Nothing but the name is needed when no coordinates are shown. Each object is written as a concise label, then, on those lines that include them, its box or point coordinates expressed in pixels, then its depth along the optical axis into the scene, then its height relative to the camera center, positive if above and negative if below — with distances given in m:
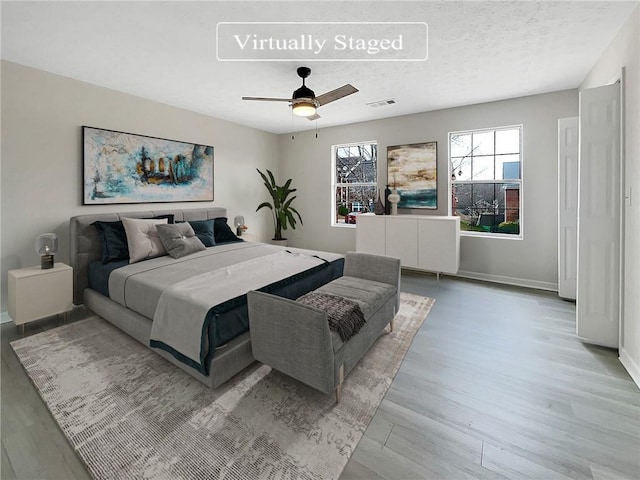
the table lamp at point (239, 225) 5.17 +0.18
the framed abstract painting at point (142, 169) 3.57 +0.93
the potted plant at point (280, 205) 5.89 +0.61
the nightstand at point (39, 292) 2.79 -0.56
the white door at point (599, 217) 2.40 +0.14
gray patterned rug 1.45 -1.09
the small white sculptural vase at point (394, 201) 4.84 +0.56
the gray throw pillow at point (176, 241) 3.46 -0.07
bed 2.00 -0.45
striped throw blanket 1.93 -0.54
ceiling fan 2.83 +1.35
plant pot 5.96 -0.14
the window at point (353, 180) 5.55 +1.07
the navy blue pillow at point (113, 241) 3.28 -0.06
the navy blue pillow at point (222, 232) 4.43 +0.05
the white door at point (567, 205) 3.37 +0.34
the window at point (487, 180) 4.25 +0.83
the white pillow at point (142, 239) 3.28 -0.04
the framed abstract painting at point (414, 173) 4.76 +1.03
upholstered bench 1.73 -0.68
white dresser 4.21 -0.07
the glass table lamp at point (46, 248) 2.98 -0.12
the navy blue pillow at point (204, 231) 4.08 +0.06
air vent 4.22 +1.94
